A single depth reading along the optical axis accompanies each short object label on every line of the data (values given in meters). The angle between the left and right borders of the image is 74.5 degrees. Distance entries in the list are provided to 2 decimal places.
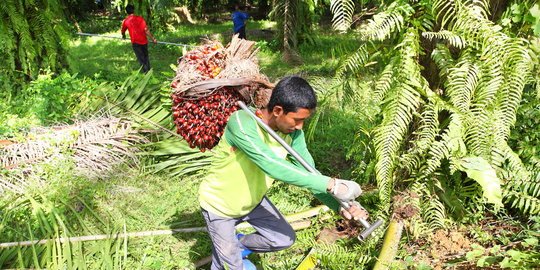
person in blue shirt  10.52
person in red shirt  8.16
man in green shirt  2.09
